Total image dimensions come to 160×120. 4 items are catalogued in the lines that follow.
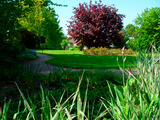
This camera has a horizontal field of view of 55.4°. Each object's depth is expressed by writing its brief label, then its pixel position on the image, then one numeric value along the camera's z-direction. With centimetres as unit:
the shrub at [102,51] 1534
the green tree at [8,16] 561
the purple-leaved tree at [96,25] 1841
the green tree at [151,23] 1345
